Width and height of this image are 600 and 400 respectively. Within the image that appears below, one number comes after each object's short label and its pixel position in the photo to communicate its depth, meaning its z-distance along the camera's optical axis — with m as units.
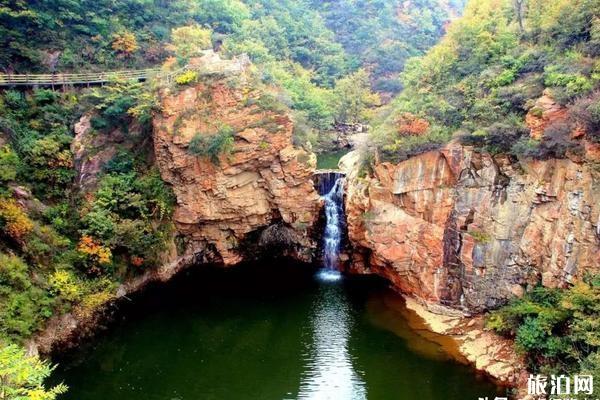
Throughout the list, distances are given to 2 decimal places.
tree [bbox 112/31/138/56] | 28.08
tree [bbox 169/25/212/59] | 29.18
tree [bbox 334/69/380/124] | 42.47
